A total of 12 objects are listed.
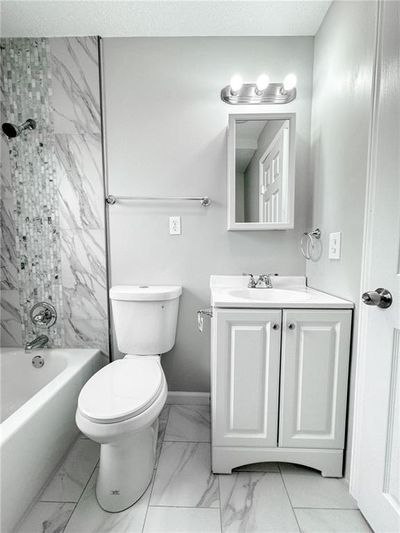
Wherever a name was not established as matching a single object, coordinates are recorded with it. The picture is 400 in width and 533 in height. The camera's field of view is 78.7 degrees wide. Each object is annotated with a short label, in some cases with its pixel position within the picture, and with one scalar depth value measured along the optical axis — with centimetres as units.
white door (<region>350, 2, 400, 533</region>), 79
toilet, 88
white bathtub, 88
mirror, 135
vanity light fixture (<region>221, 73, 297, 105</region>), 135
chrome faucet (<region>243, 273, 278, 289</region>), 143
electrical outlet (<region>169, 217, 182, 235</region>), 151
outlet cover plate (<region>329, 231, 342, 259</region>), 115
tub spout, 147
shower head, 135
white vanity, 104
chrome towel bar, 149
